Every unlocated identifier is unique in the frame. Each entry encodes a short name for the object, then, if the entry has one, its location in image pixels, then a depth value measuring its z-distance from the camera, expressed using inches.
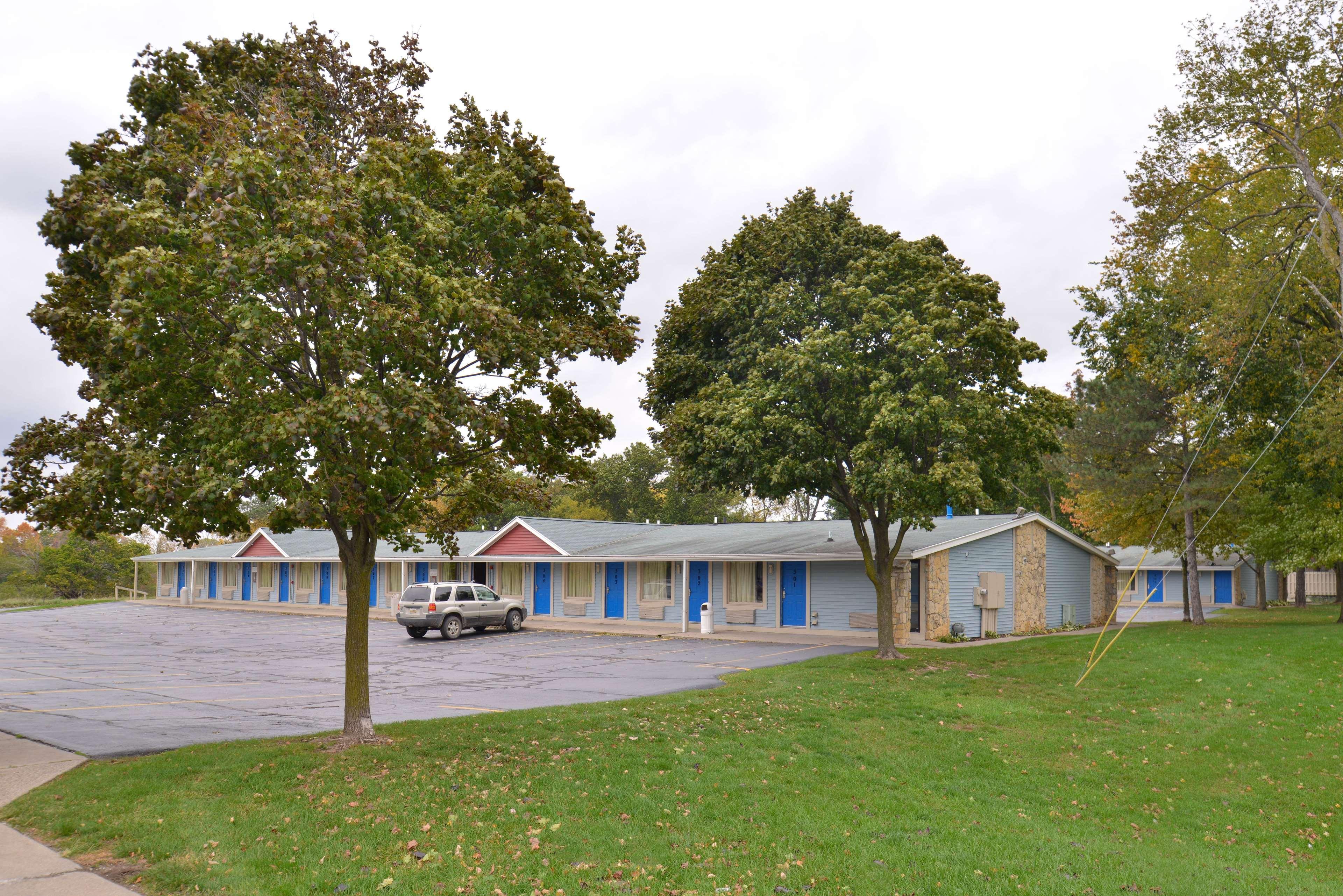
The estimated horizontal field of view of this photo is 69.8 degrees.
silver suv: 1184.8
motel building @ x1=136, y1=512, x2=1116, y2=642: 1123.3
